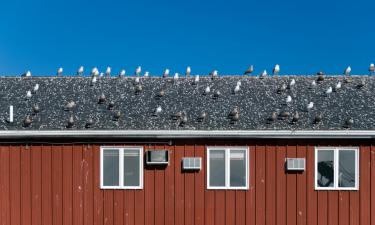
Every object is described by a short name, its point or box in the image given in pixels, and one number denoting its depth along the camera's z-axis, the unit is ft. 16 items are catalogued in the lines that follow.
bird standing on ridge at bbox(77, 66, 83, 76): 50.96
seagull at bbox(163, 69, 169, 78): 50.42
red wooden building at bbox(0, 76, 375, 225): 40.50
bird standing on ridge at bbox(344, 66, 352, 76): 50.10
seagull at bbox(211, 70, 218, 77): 50.49
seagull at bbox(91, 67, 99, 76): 50.51
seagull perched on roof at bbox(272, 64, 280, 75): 50.81
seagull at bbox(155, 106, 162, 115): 43.32
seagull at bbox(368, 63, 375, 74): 50.10
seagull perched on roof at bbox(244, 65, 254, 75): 50.65
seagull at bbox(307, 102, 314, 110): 43.73
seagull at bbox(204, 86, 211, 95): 46.97
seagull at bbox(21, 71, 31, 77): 50.70
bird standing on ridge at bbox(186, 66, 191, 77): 50.37
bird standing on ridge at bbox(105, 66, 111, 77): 50.72
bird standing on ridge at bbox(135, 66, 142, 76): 50.47
